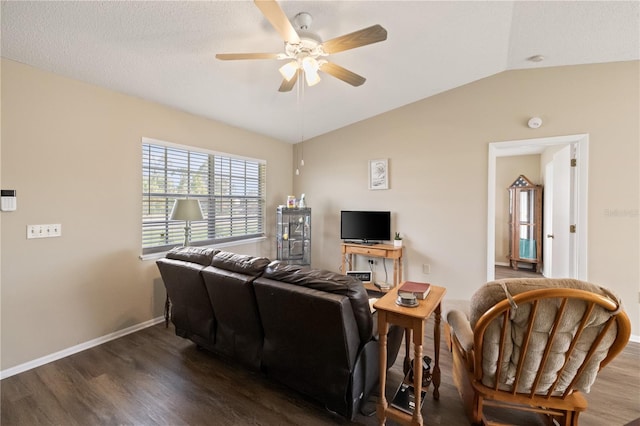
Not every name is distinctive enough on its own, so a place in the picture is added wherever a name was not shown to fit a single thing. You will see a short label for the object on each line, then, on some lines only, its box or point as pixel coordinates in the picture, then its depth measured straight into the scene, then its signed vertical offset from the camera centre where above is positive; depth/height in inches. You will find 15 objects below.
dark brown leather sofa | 62.4 -28.6
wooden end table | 56.8 -24.4
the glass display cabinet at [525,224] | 204.7 -8.3
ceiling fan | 63.6 +44.4
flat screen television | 164.1 -8.1
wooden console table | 152.5 -22.7
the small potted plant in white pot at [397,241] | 157.6 -16.3
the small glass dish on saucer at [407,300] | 59.7 -19.4
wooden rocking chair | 48.1 -24.1
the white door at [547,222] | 161.9 -6.0
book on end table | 63.8 -18.4
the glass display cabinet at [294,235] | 173.5 -14.5
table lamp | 116.7 +0.8
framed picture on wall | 166.6 +24.2
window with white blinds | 123.3 +10.0
